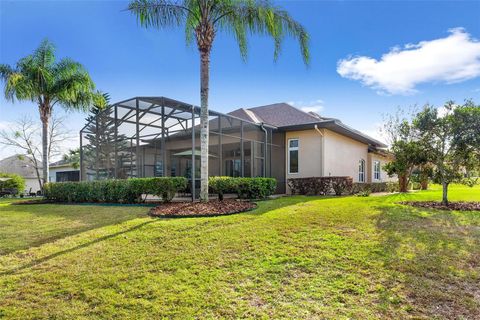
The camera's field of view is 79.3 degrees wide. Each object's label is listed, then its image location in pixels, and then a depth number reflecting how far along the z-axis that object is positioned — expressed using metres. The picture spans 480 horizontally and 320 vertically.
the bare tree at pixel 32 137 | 30.00
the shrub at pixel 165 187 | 11.33
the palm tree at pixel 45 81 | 16.55
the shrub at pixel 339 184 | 14.59
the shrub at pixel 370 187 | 16.96
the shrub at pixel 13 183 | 26.86
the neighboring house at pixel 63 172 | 33.28
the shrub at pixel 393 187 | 20.64
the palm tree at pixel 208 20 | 9.65
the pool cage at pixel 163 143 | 14.11
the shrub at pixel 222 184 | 12.43
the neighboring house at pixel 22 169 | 37.19
